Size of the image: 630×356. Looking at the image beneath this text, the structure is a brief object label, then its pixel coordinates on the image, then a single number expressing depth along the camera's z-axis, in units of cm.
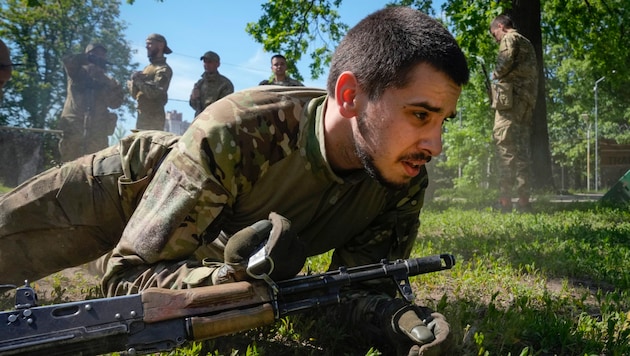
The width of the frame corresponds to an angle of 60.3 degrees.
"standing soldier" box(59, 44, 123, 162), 903
